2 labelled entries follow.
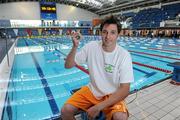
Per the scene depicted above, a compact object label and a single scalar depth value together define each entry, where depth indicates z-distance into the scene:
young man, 1.51
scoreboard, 26.64
